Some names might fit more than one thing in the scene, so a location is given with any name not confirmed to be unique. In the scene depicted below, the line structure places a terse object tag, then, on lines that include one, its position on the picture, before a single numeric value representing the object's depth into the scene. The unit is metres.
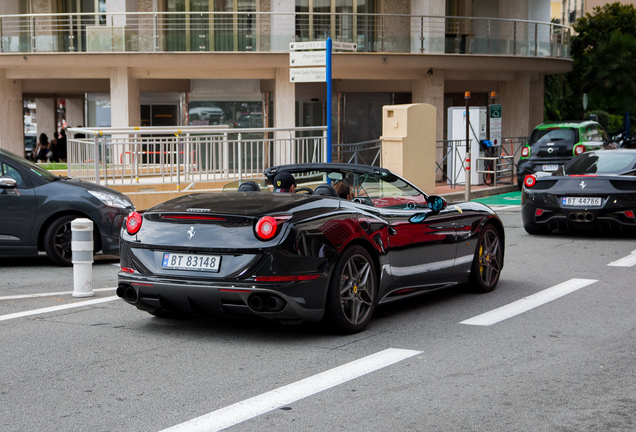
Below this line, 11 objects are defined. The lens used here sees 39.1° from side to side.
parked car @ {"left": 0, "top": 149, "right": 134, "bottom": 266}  11.07
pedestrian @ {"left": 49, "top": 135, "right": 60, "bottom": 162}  35.06
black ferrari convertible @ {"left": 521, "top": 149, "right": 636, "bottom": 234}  13.02
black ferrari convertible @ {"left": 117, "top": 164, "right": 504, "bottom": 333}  6.45
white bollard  8.91
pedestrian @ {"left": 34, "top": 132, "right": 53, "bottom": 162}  34.47
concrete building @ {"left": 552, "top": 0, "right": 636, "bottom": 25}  68.56
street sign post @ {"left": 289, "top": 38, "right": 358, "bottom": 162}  17.78
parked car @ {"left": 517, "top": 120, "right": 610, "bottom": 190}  23.81
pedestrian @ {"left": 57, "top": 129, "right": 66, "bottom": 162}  35.34
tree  45.53
